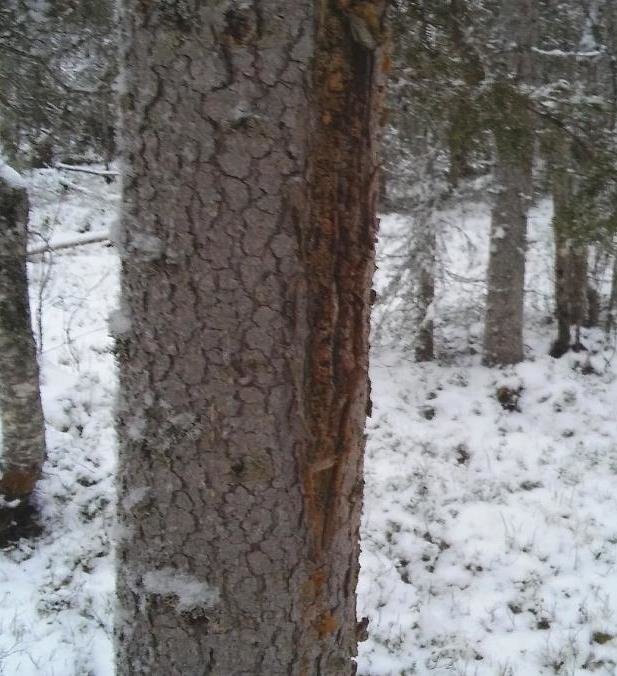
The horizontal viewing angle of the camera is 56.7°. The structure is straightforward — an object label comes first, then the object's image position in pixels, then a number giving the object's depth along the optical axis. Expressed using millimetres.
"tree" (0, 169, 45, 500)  4309
